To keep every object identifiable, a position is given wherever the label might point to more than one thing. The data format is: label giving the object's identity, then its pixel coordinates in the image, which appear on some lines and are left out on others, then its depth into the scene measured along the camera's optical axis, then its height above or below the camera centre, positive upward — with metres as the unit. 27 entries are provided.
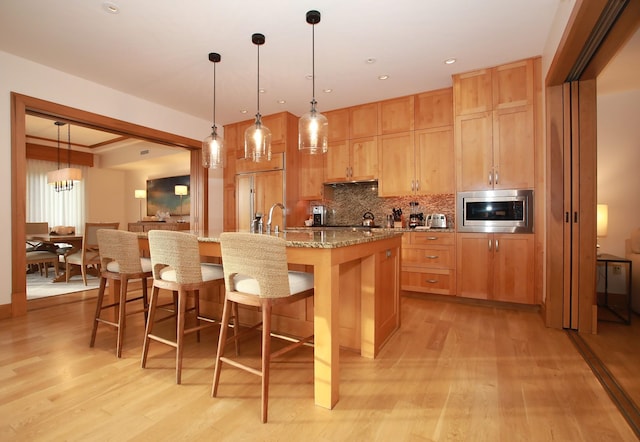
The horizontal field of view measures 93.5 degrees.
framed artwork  7.24 +0.60
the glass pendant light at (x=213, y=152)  2.82 +0.64
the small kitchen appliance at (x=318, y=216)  4.92 +0.05
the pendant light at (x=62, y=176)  5.47 +0.83
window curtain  6.67 +0.48
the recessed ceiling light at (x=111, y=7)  2.31 +1.66
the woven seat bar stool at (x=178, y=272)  1.82 -0.33
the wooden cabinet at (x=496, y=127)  3.12 +0.99
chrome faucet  2.40 -0.07
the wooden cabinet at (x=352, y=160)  4.29 +0.87
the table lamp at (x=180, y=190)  7.00 +0.70
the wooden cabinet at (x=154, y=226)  6.24 -0.13
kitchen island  1.56 -0.44
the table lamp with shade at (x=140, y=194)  7.76 +0.68
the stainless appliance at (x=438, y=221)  4.04 -0.03
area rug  3.95 -0.95
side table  2.70 -0.79
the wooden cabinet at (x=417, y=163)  3.75 +0.73
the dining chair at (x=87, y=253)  4.52 -0.51
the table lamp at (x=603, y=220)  3.18 -0.03
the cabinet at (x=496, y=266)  3.10 -0.52
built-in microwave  3.10 +0.08
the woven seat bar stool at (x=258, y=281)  1.48 -0.33
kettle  4.53 +0.00
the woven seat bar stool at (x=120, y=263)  2.17 -0.32
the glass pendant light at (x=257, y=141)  2.58 +0.68
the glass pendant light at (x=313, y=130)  2.38 +0.71
